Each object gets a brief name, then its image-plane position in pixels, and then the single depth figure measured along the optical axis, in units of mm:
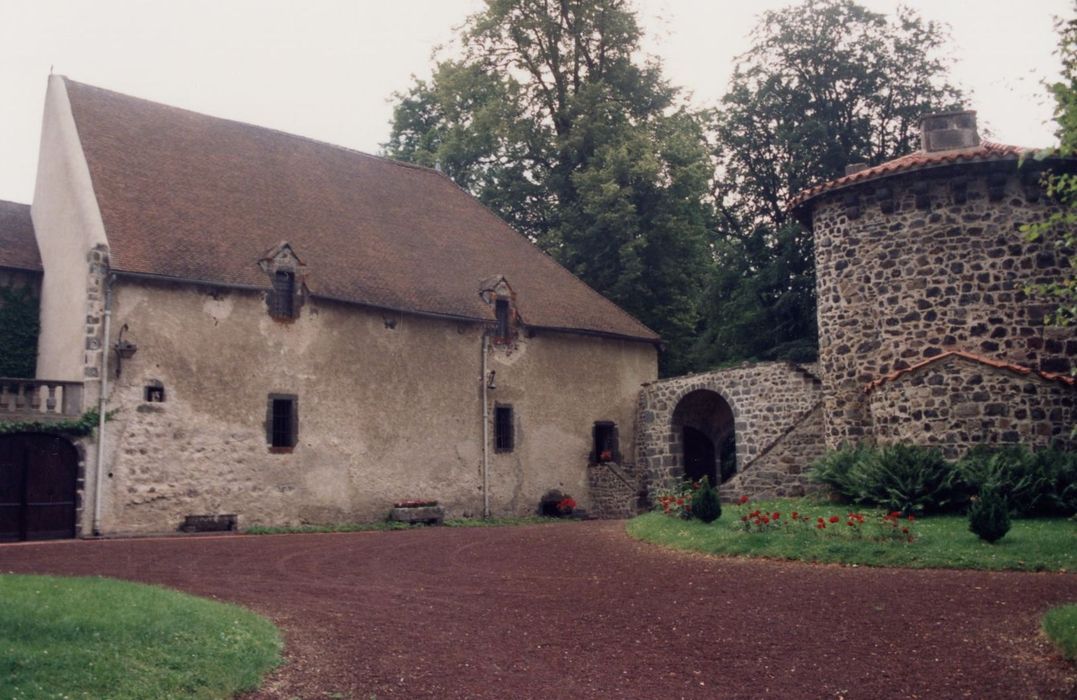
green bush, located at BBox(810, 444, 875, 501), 16203
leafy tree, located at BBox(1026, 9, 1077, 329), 8500
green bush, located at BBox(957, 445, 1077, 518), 14156
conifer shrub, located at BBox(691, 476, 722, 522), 15836
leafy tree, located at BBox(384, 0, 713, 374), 31203
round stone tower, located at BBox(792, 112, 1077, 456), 15797
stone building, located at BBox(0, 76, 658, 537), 19141
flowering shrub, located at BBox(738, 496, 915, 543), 12875
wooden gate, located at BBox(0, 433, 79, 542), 17875
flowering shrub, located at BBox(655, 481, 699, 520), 16781
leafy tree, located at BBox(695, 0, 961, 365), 31469
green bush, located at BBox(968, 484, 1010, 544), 12297
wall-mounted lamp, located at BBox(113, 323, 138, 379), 18781
